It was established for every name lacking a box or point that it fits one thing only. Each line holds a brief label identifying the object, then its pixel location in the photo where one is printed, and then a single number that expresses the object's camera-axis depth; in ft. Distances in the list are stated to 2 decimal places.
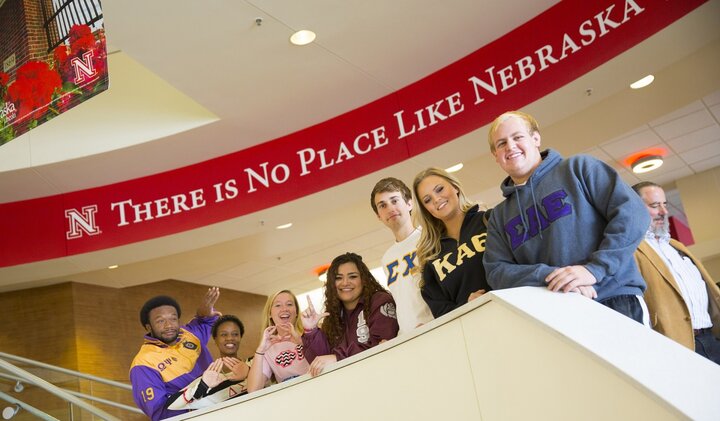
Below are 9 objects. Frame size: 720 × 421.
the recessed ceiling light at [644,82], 18.16
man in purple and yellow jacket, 12.73
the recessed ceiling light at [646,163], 26.66
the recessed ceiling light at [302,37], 15.97
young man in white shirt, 10.40
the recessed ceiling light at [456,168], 22.05
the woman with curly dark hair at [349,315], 10.75
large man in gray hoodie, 7.26
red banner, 15.08
